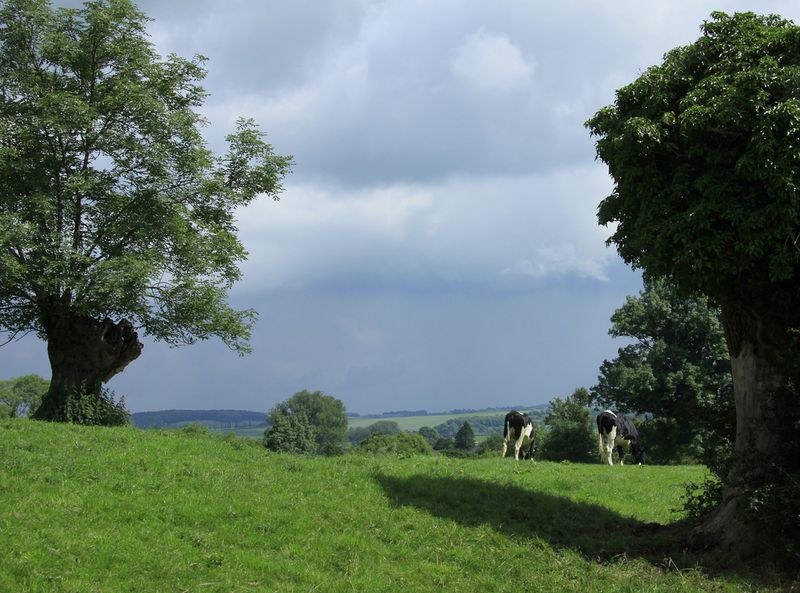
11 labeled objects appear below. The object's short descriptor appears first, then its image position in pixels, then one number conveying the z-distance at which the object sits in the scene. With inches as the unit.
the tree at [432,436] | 6423.2
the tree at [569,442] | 2228.1
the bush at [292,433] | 2699.3
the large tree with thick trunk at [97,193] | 921.5
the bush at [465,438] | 5492.1
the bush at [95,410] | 936.3
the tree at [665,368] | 1749.5
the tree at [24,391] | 3499.0
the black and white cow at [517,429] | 1152.2
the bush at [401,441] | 2993.8
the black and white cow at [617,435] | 1163.3
